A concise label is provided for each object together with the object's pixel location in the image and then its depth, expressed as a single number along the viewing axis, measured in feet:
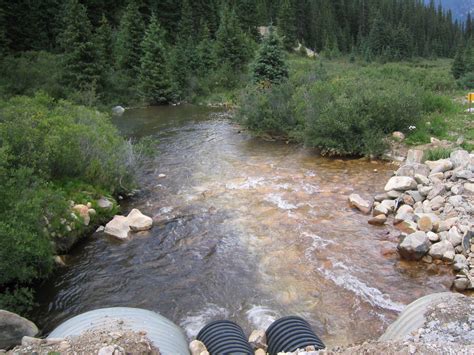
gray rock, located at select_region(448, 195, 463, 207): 30.69
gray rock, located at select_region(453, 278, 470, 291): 23.50
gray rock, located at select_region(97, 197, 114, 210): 34.51
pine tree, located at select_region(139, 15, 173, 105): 112.27
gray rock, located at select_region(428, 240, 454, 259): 26.23
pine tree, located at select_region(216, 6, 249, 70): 129.70
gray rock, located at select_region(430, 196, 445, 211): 31.81
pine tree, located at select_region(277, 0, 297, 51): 182.69
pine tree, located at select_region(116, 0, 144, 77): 125.39
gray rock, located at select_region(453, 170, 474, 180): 33.76
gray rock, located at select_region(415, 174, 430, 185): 36.01
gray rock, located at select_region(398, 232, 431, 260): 26.61
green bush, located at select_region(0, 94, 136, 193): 29.73
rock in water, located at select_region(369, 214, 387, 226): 32.42
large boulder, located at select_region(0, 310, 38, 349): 18.04
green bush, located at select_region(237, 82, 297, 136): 60.70
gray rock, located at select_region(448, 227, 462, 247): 26.71
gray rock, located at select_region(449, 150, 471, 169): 36.35
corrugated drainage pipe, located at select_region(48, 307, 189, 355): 16.84
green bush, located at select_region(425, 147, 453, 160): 42.14
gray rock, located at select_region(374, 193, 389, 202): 35.94
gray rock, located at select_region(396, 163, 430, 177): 37.96
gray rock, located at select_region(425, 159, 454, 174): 37.35
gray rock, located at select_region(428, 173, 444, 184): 35.88
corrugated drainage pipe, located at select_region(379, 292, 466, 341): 16.70
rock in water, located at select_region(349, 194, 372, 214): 34.72
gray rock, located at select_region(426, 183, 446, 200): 33.22
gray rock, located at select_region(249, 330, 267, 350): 18.53
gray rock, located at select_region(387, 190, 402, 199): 35.68
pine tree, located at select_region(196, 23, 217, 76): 132.16
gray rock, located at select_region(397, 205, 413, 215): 32.43
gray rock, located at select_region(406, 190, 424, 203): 34.56
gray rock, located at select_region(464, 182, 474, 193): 32.05
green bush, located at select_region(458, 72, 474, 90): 96.58
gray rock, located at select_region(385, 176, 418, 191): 36.01
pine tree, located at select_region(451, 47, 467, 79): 122.59
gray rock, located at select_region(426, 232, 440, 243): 27.84
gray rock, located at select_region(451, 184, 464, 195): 32.50
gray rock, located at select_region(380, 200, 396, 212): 33.93
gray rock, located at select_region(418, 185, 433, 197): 34.44
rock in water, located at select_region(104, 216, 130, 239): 31.60
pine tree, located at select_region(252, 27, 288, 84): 83.30
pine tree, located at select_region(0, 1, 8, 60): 112.07
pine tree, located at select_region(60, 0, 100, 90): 106.32
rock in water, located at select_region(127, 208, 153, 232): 32.76
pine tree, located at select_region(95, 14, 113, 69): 120.22
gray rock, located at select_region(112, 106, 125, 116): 100.58
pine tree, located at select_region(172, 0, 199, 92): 122.72
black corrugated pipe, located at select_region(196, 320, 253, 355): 17.24
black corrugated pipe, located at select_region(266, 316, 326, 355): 17.28
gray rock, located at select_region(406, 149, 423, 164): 42.39
